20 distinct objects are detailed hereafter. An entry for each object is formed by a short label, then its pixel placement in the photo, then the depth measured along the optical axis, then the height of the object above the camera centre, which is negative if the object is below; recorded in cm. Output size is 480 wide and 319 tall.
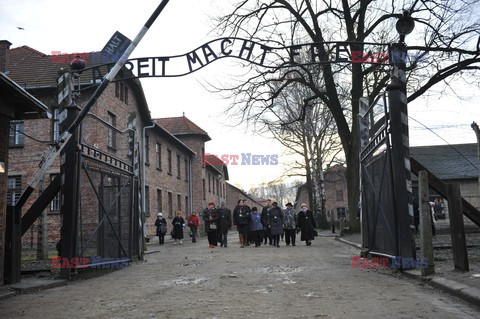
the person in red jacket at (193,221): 2490 +10
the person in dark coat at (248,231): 1898 -38
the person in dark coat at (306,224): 1878 -17
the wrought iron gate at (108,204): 945 +47
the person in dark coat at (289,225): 1878 -19
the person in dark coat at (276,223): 1862 -11
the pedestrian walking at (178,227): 2458 -17
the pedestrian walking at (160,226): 2516 -10
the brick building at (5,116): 764 +181
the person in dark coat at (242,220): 1873 +6
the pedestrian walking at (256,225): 1881 -15
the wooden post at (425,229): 735 -21
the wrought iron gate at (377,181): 874 +72
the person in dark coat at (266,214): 1936 +26
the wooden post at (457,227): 732 -19
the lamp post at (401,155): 825 +105
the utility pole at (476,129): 2090 +358
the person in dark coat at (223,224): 1913 -8
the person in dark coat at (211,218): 1898 +17
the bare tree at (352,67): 1619 +564
